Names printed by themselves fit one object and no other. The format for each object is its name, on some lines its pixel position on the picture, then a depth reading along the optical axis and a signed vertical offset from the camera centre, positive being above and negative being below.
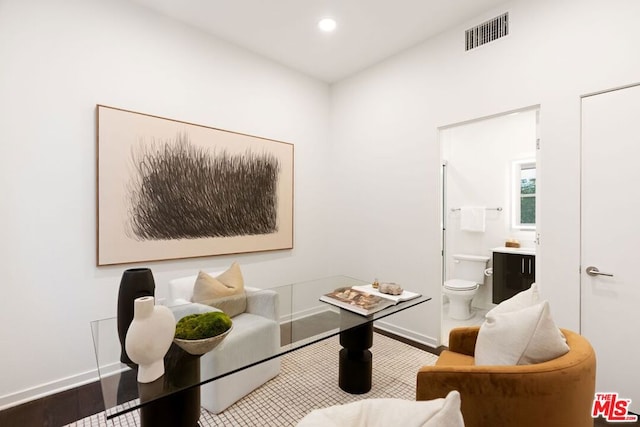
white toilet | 3.66 -0.87
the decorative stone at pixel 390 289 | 2.29 -0.58
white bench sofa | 1.44 -0.72
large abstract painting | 2.43 +0.21
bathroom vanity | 3.59 -0.69
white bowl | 1.43 -0.62
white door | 1.96 -0.15
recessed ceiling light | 2.78 +1.72
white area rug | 1.96 -1.30
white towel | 4.14 -0.07
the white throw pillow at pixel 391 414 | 0.73 -0.55
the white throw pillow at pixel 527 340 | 1.28 -0.53
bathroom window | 3.93 +0.23
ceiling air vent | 2.54 +1.55
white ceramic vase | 1.14 -0.47
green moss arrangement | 1.47 -0.56
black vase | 1.44 -0.39
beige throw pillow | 2.28 -0.62
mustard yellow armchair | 1.15 -0.69
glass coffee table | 1.19 -0.69
